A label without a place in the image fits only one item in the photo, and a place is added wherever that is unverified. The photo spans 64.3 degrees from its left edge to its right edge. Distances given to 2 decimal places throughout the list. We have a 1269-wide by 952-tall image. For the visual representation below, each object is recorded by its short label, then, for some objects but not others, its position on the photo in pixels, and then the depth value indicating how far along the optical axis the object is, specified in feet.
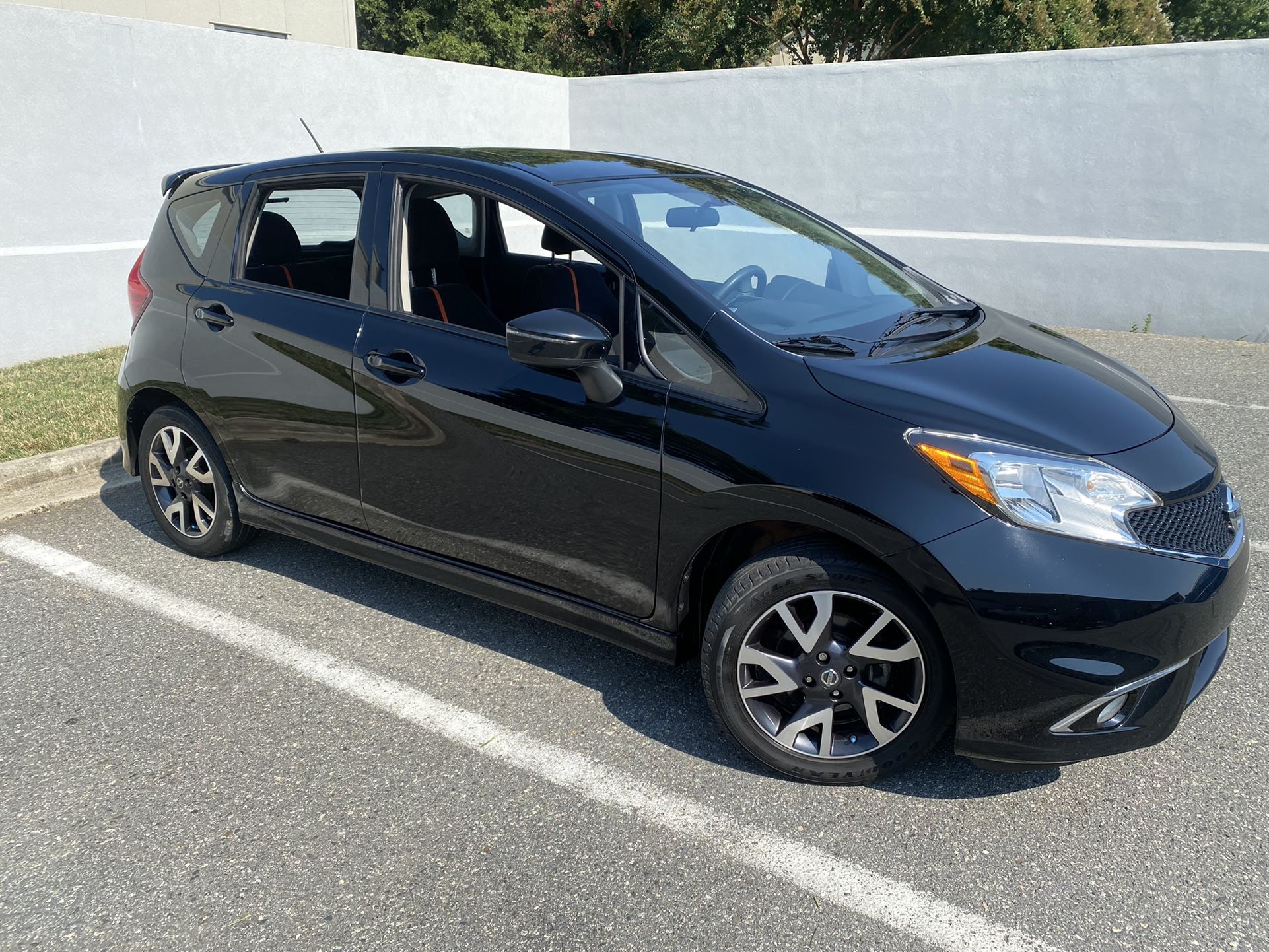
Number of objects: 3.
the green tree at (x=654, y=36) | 63.16
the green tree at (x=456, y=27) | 94.43
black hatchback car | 8.27
